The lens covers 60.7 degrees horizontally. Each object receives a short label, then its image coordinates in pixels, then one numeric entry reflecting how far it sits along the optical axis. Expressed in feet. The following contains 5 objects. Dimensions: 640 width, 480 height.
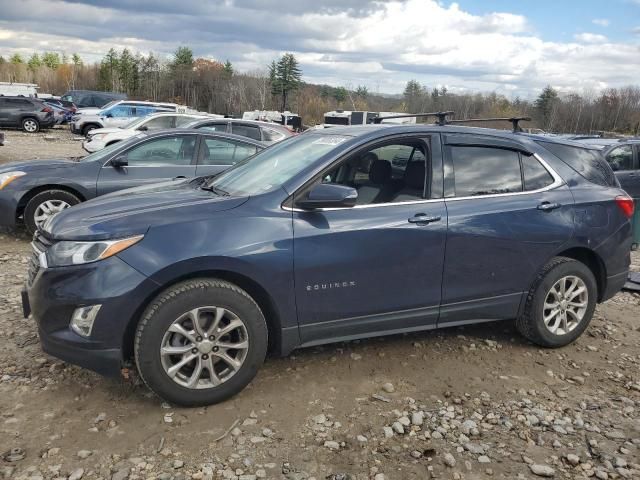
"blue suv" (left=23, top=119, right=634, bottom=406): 10.35
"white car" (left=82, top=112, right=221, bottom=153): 48.78
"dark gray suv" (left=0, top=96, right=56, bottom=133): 90.02
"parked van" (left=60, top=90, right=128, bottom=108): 124.16
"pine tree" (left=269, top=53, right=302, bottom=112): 297.94
